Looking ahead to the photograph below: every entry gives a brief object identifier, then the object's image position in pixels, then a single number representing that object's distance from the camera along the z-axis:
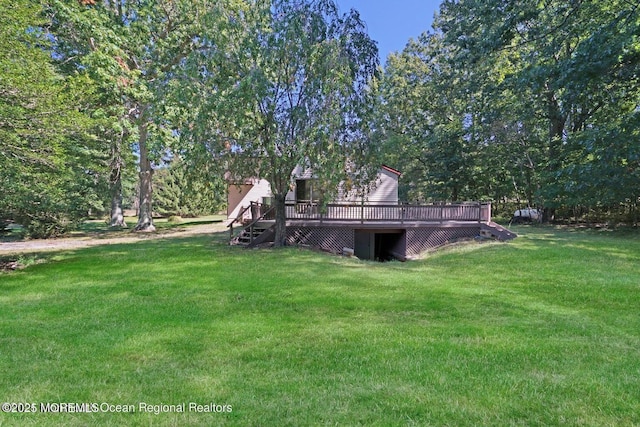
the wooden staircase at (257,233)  14.27
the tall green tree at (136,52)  15.57
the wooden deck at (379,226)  14.93
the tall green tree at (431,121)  25.66
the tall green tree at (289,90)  11.45
